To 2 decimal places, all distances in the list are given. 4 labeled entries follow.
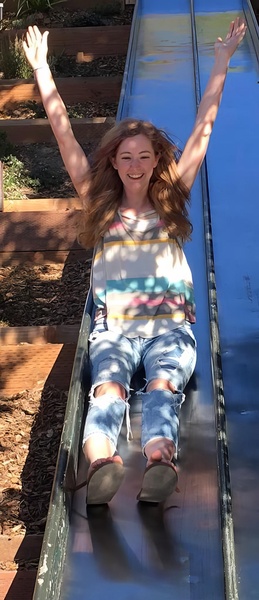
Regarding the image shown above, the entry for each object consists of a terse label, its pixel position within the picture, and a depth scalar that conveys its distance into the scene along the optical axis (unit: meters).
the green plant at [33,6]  11.95
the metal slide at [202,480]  3.35
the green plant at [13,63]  10.23
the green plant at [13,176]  7.59
